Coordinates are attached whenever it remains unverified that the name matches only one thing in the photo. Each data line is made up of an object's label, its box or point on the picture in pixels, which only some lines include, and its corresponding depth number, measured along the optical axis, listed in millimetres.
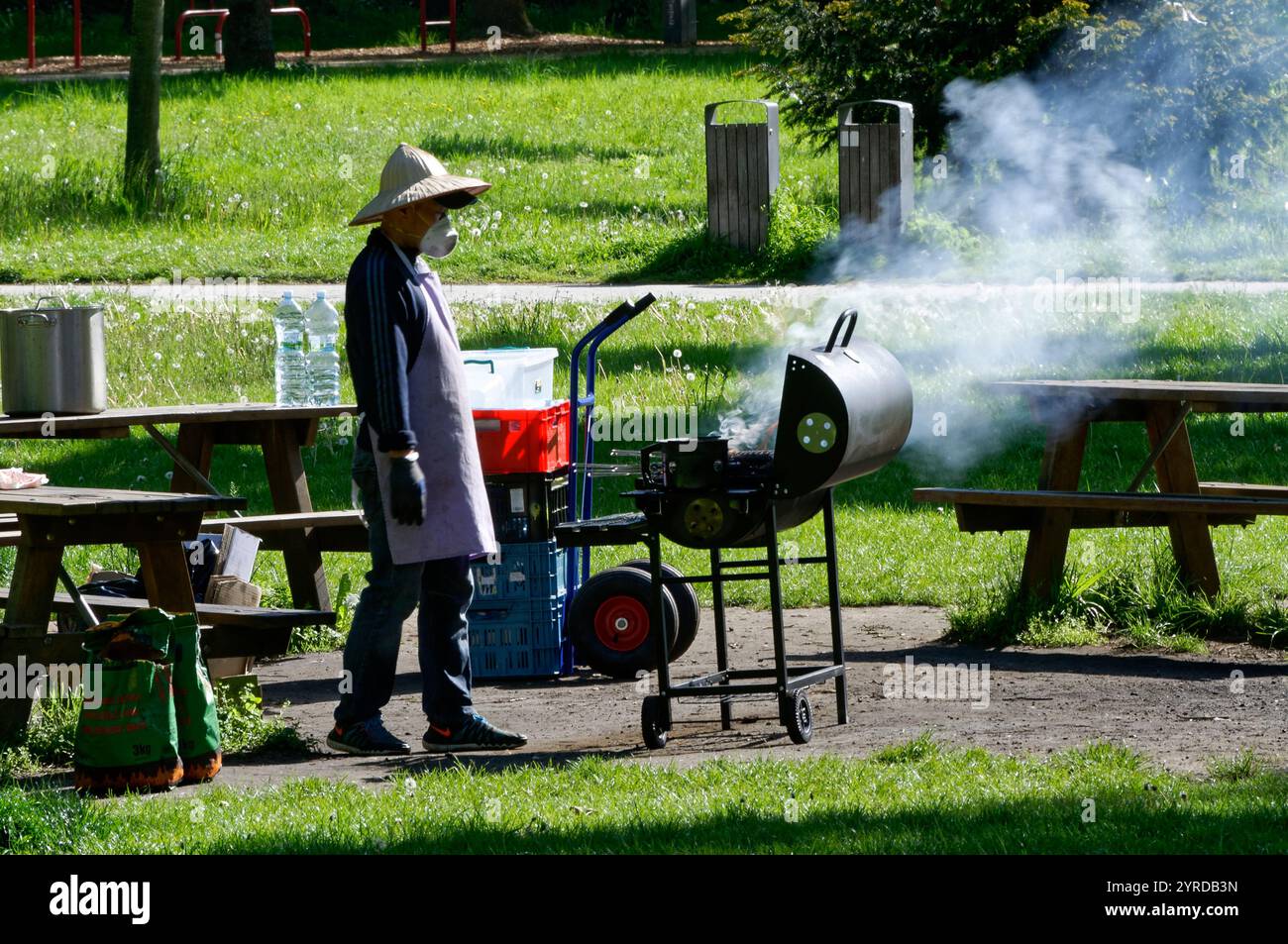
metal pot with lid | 16422
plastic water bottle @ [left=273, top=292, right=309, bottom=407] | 19875
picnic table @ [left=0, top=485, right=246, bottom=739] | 13484
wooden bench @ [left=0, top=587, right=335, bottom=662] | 14859
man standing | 13062
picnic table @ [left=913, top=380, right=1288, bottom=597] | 17047
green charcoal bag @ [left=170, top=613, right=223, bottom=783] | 12812
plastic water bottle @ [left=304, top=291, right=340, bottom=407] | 20047
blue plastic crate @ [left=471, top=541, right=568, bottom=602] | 16453
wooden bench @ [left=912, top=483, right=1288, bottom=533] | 16500
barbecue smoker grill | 13445
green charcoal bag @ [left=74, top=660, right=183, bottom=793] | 12422
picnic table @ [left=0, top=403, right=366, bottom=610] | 17672
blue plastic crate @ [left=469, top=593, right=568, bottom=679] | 16500
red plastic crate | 16078
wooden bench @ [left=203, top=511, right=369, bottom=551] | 17641
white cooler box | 16312
